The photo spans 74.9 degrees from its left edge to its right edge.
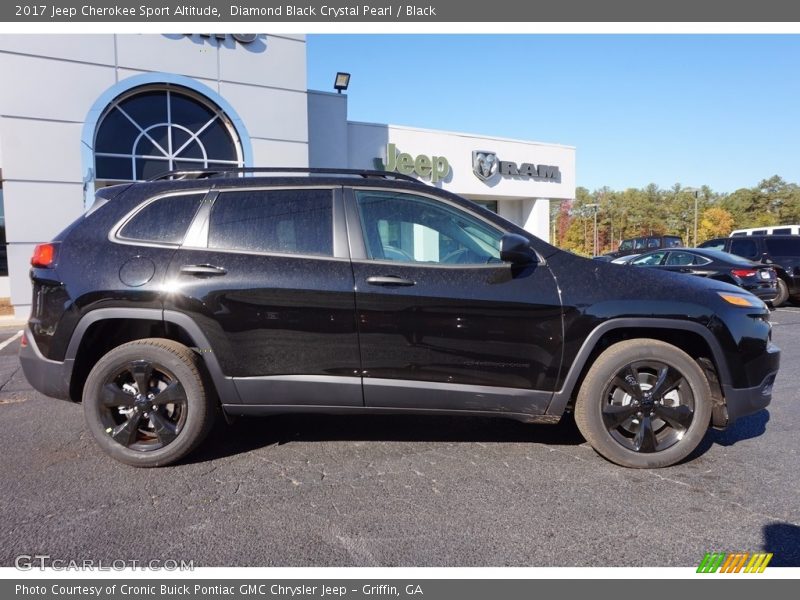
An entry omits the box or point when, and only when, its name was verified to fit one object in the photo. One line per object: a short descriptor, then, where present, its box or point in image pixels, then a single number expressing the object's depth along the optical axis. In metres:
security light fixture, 15.65
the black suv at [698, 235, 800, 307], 12.35
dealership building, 10.72
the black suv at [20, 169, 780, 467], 3.24
